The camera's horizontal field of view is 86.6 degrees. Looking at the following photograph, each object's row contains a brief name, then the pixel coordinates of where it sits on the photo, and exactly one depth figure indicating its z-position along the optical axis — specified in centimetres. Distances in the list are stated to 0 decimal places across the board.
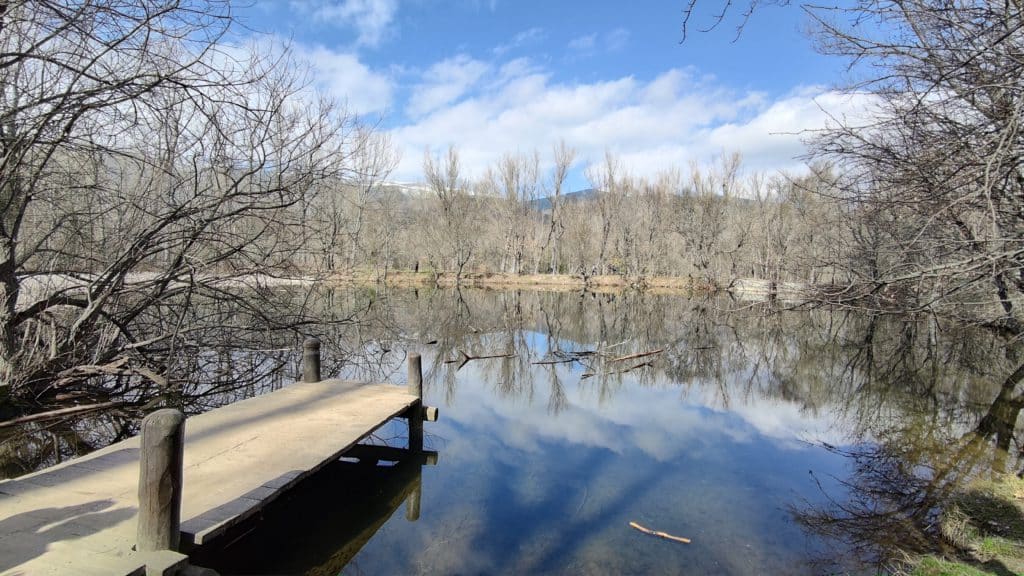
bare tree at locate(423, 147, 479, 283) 4266
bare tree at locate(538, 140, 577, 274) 4638
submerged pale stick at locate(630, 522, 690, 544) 546
